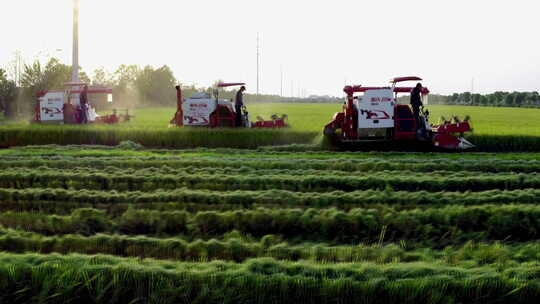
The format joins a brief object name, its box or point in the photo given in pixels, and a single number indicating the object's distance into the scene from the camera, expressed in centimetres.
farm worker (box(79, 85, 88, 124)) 2563
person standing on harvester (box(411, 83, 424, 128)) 1739
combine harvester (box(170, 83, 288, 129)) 2197
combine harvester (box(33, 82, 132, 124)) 2558
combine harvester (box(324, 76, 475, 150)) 1755
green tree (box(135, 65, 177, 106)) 7038
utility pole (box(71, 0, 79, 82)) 3369
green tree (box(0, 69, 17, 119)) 4478
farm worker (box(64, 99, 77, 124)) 2552
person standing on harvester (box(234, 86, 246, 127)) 2175
